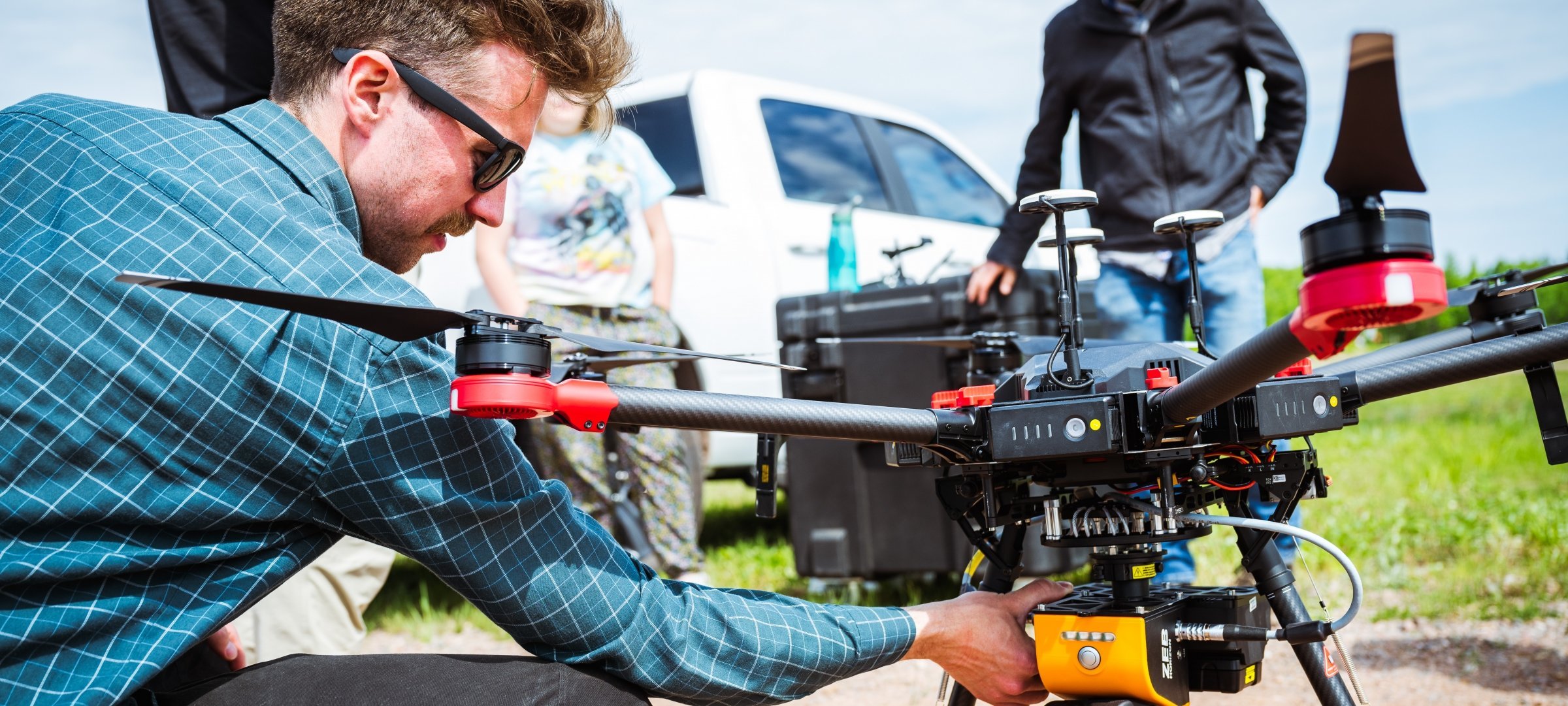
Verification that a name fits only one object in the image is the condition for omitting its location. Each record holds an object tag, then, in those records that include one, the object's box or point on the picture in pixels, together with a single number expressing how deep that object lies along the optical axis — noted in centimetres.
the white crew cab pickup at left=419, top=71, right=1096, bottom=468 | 509
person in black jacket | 361
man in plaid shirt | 129
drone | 120
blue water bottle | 467
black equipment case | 385
